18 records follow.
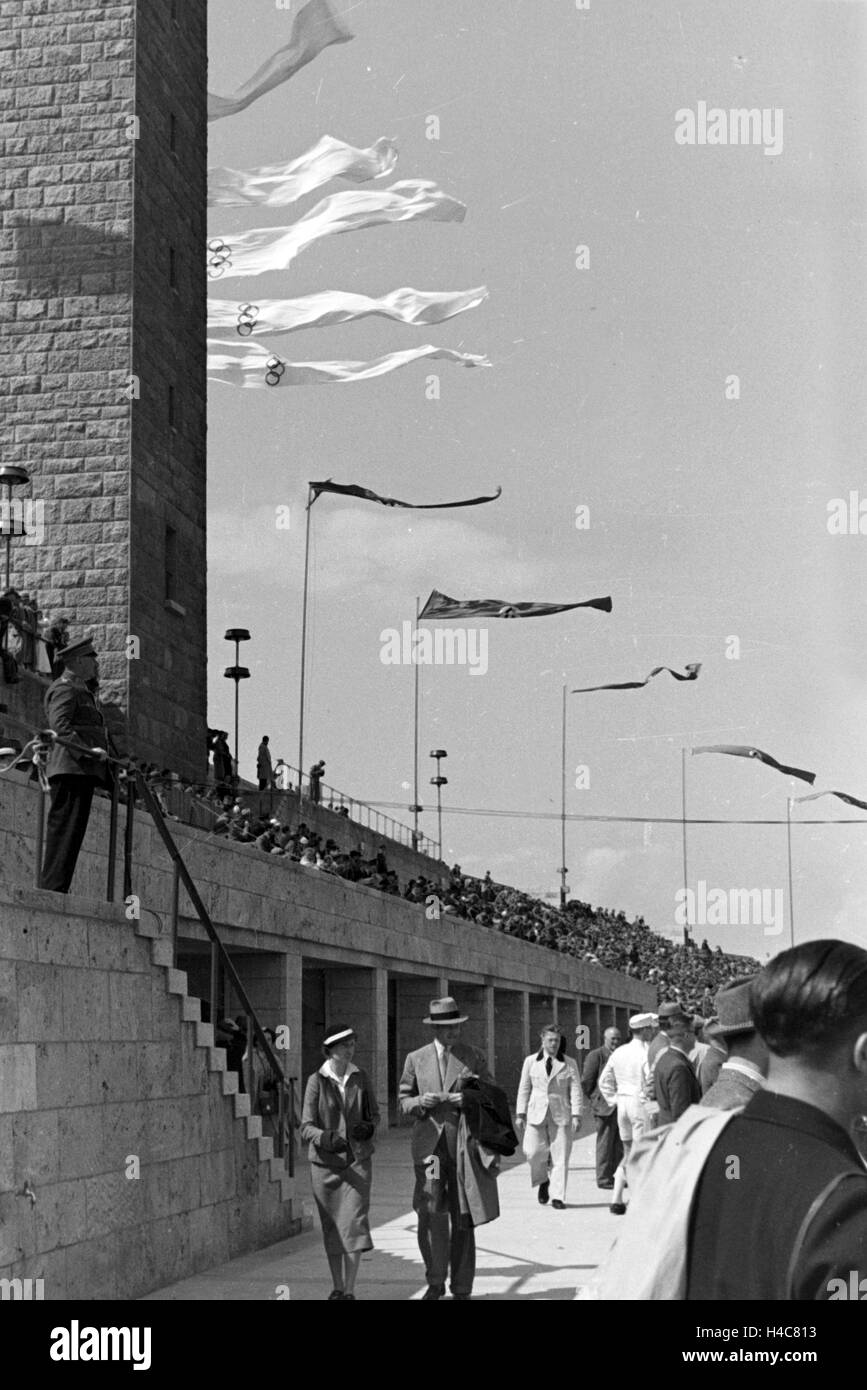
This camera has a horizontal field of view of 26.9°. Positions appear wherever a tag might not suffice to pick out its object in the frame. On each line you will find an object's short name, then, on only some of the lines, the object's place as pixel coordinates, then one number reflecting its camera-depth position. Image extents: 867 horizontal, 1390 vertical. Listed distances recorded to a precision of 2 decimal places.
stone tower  28.09
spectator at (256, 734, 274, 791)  34.66
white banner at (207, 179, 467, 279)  36.88
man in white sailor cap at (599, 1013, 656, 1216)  15.33
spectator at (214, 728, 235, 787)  32.00
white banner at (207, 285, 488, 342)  38.31
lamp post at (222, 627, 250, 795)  42.12
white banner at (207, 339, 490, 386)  38.34
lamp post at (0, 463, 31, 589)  20.28
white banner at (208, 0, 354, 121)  36.84
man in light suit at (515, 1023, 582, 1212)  17.22
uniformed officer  11.52
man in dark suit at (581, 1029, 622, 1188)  17.42
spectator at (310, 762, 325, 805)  38.31
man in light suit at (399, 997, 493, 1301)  10.75
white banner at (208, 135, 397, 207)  37.03
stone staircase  12.05
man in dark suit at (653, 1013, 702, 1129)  13.84
